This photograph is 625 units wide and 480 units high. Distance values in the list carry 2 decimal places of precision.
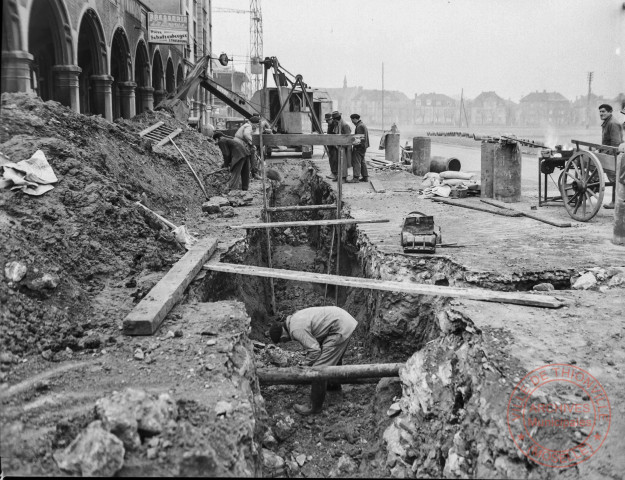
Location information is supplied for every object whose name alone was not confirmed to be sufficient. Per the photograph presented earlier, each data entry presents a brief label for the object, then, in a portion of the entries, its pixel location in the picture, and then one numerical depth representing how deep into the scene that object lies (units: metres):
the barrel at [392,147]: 20.83
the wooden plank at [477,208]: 9.50
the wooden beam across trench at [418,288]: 5.09
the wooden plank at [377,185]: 13.11
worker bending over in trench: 5.70
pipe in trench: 5.42
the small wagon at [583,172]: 8.33
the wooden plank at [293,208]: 9.80
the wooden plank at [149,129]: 13.44
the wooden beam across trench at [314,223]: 8.38
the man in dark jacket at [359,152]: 14.55
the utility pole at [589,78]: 61.16
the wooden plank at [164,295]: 4.62
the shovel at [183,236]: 7.60
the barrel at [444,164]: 16.20
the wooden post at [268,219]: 9.31
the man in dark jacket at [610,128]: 9.59
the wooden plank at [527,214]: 8.43
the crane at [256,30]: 63.75
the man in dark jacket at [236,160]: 11.98
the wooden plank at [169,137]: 13.45
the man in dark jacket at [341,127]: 14.84
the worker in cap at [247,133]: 12.22
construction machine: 16.39
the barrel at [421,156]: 16.08
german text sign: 20.53
